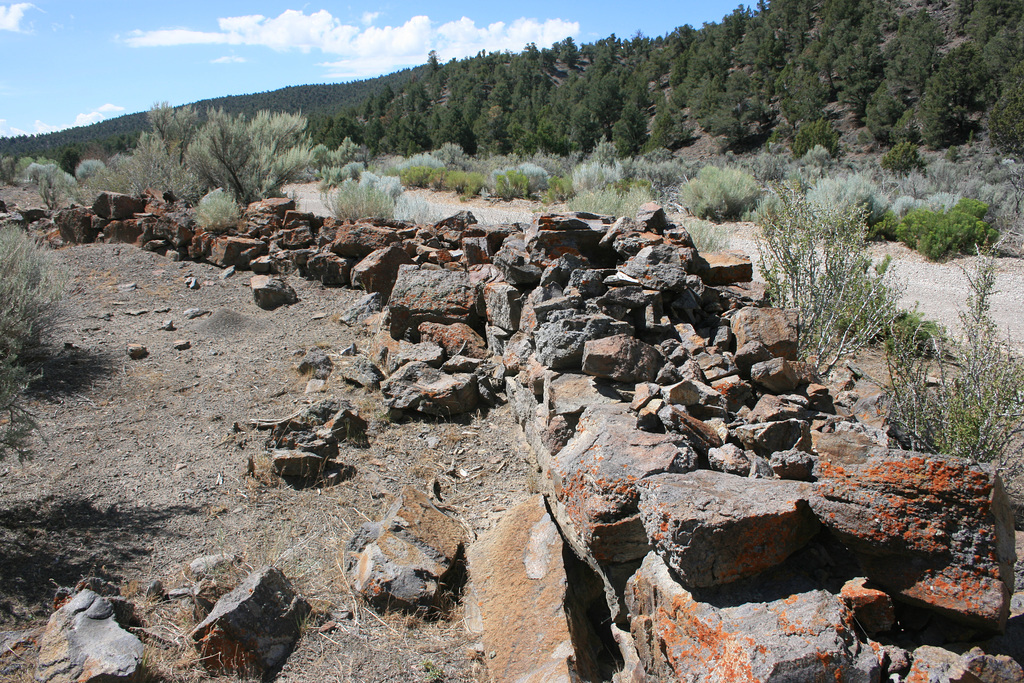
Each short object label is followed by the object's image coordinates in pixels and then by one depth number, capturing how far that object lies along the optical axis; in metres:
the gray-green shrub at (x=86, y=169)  19.81
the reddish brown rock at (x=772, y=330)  3.13
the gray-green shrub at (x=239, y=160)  12.04
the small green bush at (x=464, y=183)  15.30
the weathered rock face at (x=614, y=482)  2.27
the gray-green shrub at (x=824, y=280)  4.11
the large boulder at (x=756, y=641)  1.57
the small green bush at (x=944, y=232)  8.49
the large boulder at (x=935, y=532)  1.67
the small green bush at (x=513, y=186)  14.50
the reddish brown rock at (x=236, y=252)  8.27
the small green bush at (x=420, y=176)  16.83
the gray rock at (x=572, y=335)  3.35
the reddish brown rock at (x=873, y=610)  1.72
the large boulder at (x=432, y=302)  5.53
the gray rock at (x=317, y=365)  5.37
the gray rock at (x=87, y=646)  2.30
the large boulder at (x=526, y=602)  2.32
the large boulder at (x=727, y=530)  1.80
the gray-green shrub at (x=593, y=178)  13.48
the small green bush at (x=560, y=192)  13.61
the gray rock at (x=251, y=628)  2.50
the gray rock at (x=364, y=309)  6.49
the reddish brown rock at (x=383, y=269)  6.88
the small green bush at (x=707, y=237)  7.86
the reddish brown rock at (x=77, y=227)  9.46
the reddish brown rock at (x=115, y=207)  9.53
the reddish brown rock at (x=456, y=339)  5.23
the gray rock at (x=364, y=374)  5.10
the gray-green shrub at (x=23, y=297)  4.98
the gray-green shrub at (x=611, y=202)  9.71
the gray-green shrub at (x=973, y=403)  3.33
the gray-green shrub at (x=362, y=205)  10.08
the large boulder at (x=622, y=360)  3.08
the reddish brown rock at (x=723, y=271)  4.28
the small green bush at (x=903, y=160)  16.03
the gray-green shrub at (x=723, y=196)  11.23
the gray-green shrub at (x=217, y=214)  9.08
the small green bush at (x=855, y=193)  10.02
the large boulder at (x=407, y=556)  2.85
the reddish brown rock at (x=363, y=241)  7.55
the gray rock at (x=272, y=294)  7.01
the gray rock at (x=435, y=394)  4.64
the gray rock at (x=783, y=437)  2.39
